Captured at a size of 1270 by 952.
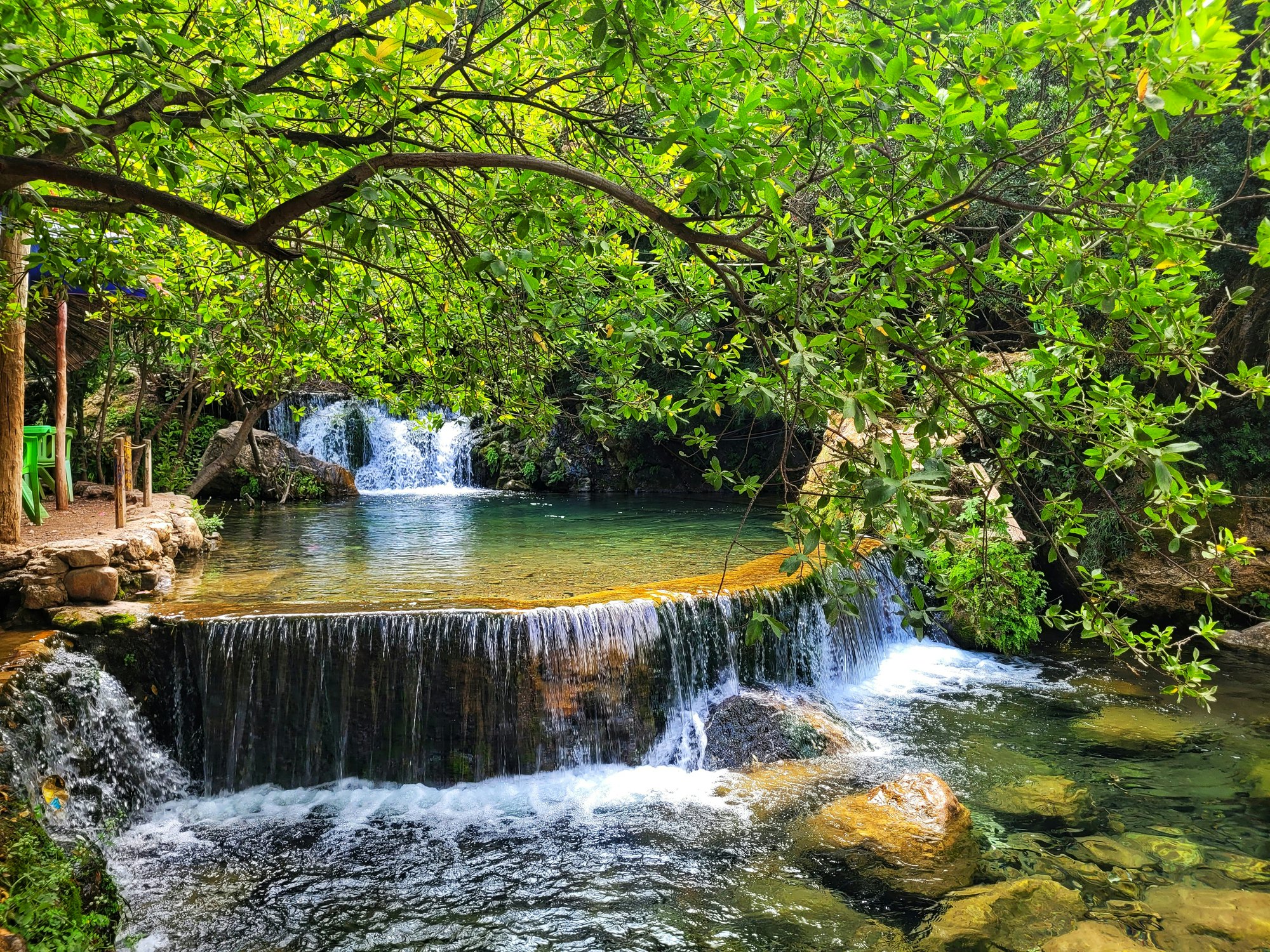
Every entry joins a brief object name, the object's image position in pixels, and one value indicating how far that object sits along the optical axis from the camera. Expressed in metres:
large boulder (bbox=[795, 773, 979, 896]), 5.10
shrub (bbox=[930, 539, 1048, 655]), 9.46
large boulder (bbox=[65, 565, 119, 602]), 6.75
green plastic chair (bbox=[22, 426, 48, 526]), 8.34
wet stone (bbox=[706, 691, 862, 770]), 7.01
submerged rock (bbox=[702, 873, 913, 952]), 4.49
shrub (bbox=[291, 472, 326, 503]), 17.09
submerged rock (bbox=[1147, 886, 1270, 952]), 4.37
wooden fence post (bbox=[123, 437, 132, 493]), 9.50
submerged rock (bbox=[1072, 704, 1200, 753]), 7.38
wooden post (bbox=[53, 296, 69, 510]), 9.33
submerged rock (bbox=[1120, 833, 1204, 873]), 5.28
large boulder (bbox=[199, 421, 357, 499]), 16.14
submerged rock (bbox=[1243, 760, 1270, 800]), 6.34
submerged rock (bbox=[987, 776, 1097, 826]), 5.95
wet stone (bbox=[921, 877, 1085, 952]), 4.41
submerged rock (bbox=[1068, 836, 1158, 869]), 5.28
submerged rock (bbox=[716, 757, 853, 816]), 6.16
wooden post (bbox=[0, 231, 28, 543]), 7.06
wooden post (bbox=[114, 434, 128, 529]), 8.13
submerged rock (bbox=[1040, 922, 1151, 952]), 4.28
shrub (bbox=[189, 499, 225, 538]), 11.07
